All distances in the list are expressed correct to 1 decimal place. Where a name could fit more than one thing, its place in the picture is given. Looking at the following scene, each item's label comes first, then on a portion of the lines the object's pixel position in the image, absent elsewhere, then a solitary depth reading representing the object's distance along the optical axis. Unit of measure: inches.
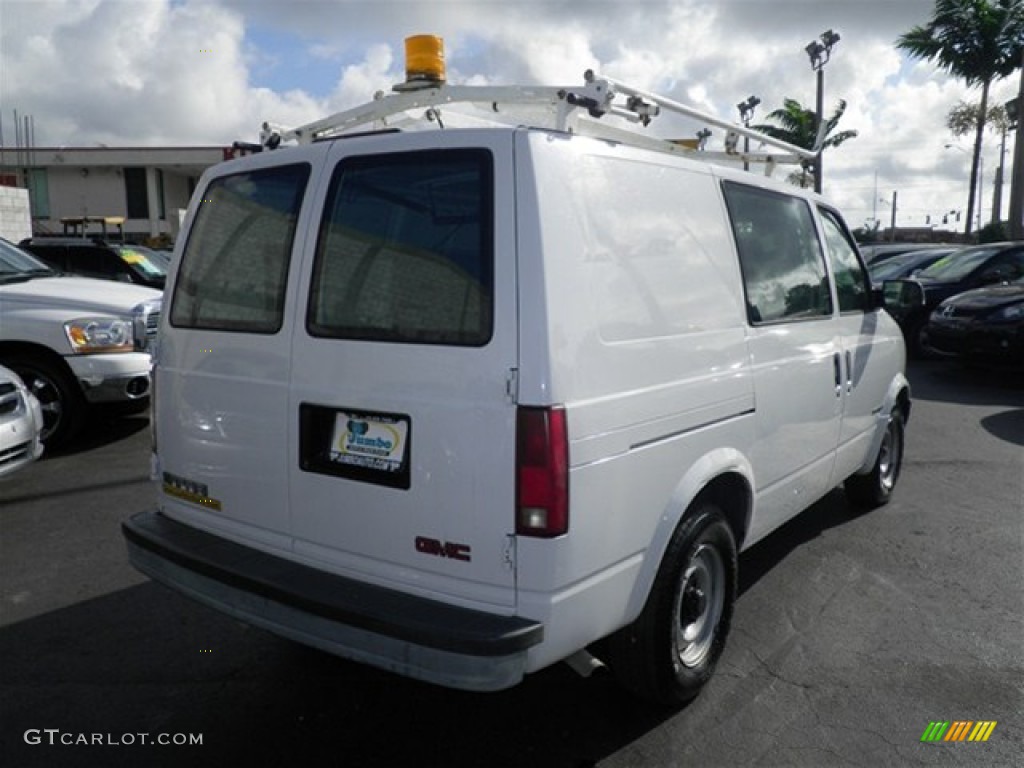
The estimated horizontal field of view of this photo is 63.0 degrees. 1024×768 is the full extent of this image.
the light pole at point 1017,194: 710.0
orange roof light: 128.7
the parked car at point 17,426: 203.3
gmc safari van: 96.3
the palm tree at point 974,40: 866.8
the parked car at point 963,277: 476.1
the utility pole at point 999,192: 1414.9
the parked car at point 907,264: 549.9
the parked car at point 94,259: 435.5
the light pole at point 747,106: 983.0
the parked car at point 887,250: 675.4
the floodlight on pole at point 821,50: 799.1
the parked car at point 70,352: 259.0
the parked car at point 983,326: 383.9
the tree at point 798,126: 1129.4
